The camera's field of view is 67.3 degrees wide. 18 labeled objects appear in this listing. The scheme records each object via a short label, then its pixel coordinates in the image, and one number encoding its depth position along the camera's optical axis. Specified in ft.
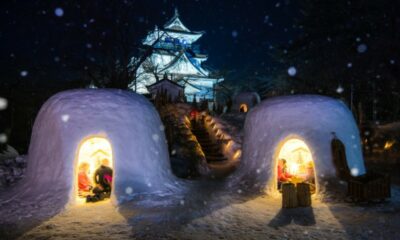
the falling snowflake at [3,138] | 43.64
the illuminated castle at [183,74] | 95.19
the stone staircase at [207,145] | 47.60
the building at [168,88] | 79.66
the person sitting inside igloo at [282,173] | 28.27
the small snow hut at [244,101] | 83.25
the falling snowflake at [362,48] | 49.37
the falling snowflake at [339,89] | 59.16
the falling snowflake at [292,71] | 72.51
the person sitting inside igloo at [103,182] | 24.79
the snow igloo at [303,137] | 25.66
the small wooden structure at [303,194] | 22.29
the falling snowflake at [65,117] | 24.47
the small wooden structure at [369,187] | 22.33
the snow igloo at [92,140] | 23.52
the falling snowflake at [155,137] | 27.99
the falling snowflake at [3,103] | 50.01
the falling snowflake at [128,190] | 24.12
